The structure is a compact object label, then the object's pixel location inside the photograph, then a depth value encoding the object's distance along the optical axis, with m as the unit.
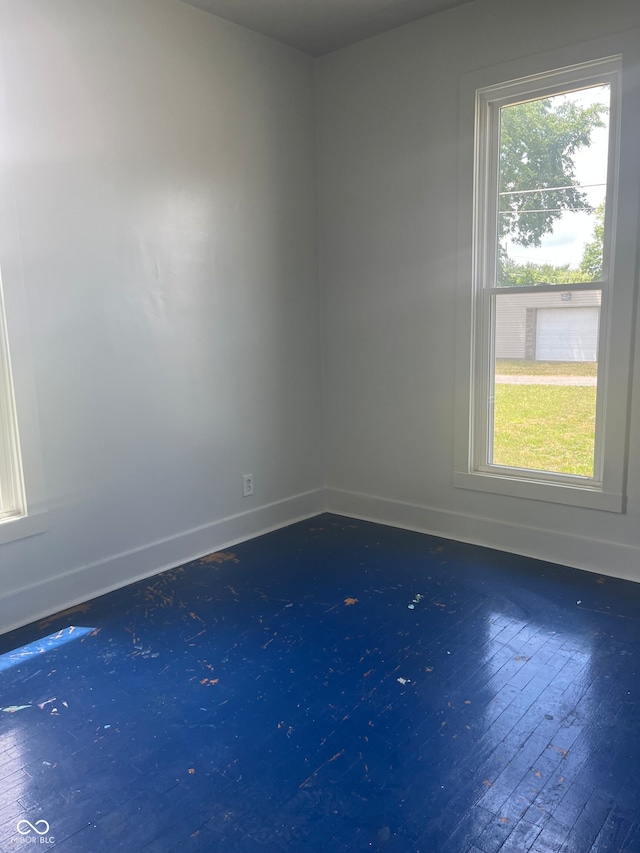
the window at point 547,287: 2.80
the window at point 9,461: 2.49
